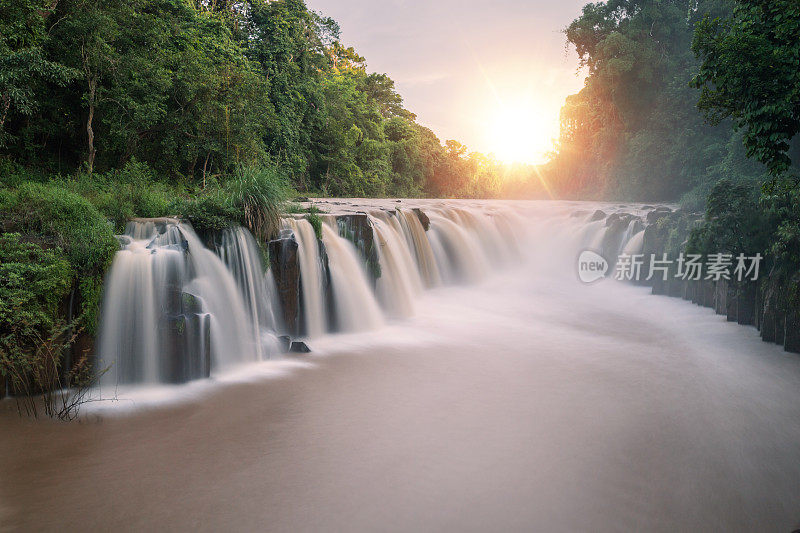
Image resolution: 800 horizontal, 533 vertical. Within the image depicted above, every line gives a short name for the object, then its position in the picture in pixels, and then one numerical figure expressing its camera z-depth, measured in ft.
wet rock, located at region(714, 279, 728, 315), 35.27
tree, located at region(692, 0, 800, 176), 20.48
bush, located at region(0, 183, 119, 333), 20.32
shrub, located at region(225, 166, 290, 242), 28.04
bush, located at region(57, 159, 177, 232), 27.07
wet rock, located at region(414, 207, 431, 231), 47.01
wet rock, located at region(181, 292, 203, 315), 21.62
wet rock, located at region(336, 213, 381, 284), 34.68
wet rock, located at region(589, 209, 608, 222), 62.64
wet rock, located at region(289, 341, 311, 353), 26.37
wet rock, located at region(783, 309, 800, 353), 26.48
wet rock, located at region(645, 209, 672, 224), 50.48
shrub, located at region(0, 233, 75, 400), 18.08
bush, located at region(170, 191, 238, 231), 26.40
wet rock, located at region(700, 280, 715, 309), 38.06
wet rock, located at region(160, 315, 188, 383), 20.86
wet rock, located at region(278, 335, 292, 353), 26.05
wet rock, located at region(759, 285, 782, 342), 28.07
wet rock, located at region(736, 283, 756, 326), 32.14
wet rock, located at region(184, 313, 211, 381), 21.33
